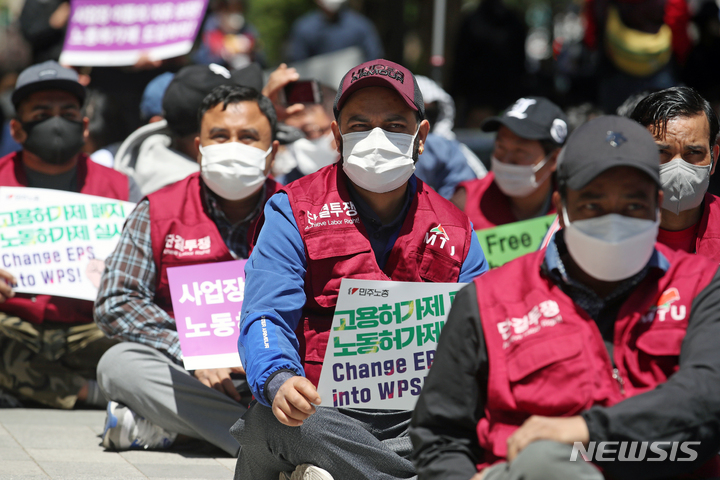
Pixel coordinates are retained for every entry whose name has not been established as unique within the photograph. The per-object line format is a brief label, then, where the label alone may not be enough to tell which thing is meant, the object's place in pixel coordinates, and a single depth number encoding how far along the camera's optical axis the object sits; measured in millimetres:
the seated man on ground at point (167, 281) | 8797
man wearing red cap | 6516
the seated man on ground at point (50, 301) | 10391
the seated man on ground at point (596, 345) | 4641
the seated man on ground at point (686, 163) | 7430
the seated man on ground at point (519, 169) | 10891
